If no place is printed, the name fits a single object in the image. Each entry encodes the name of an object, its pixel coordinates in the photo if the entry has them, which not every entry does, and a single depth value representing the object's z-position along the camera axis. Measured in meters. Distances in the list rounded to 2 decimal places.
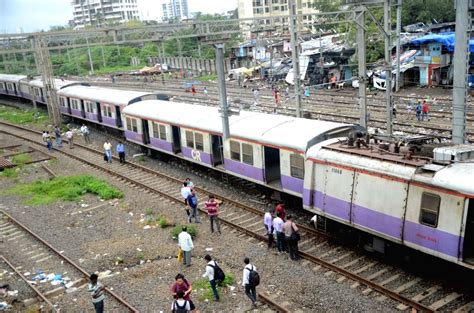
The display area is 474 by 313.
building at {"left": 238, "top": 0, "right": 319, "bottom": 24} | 104.44
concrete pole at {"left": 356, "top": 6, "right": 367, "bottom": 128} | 18.67
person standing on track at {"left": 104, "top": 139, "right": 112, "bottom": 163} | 25.69
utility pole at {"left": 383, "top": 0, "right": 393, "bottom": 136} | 18.70
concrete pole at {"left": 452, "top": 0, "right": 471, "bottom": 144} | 13.98
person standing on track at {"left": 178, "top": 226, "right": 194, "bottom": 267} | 13.08
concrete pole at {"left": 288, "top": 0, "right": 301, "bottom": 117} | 21.84
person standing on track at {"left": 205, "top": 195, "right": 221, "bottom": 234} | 15.30
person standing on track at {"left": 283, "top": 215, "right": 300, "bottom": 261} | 12.98
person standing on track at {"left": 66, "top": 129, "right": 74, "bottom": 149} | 29.85
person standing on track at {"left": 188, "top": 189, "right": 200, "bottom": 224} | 16.20
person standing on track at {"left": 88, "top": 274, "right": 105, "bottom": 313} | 10.62
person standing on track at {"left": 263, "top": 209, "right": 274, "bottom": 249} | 13.87
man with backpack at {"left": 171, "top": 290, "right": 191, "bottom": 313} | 9.92
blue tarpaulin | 39.12
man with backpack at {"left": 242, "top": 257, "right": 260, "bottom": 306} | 10.77
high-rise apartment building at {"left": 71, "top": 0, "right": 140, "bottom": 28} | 180.25
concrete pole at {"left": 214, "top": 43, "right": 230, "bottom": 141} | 18.48
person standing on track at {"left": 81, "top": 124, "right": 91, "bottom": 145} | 31.12
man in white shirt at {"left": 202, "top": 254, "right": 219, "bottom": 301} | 11.16
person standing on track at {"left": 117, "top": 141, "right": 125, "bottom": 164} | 25.16
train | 10.42
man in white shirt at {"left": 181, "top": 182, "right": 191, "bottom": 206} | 16.31
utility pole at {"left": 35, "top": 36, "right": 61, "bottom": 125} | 35.56
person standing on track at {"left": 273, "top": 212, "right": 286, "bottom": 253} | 13.30
